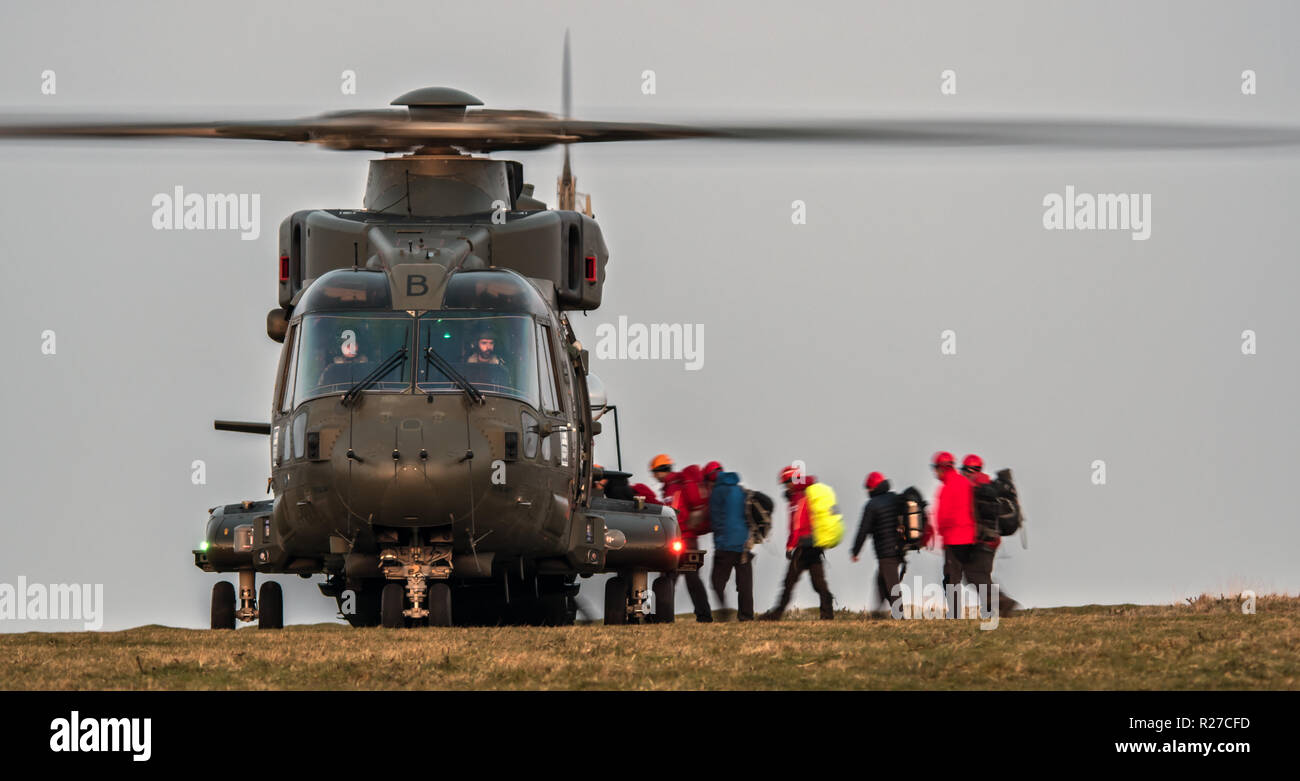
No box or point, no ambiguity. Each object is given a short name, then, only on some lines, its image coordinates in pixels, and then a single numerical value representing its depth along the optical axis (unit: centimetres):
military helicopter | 2106
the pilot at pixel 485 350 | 2209
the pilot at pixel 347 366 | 2173
